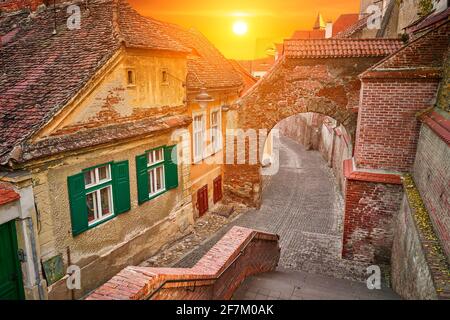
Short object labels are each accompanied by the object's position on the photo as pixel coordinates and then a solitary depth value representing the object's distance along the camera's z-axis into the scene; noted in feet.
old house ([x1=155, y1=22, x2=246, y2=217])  42.86
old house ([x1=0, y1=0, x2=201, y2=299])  22.85
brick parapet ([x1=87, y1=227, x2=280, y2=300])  14.40
